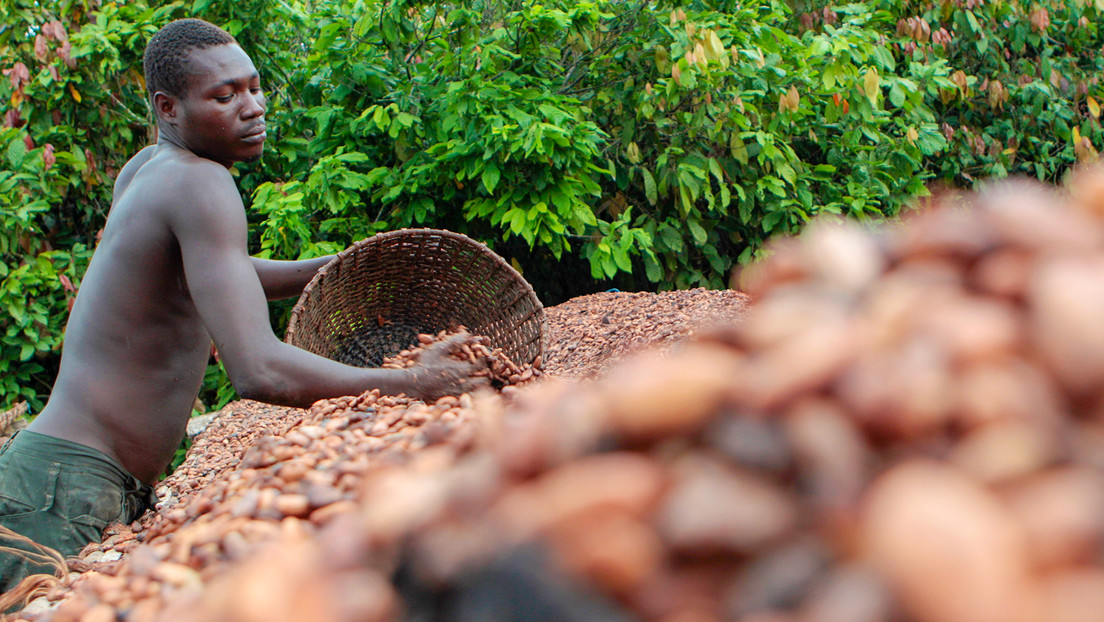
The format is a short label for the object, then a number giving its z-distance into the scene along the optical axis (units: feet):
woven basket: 5.72
